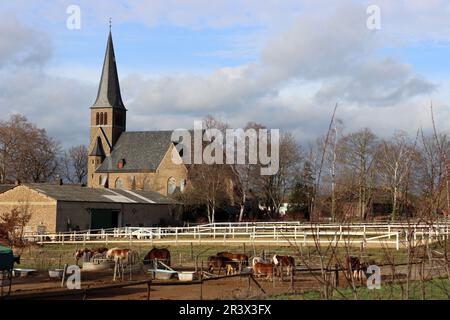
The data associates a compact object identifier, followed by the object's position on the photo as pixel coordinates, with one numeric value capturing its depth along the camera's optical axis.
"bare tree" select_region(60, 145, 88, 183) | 129.44
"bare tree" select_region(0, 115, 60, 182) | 93.75
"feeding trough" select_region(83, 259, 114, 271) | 30.92
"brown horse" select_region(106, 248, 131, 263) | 31.31
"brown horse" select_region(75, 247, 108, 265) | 34.16
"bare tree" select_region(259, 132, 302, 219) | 79.12
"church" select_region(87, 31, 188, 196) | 93.19
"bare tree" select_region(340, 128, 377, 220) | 64.62
